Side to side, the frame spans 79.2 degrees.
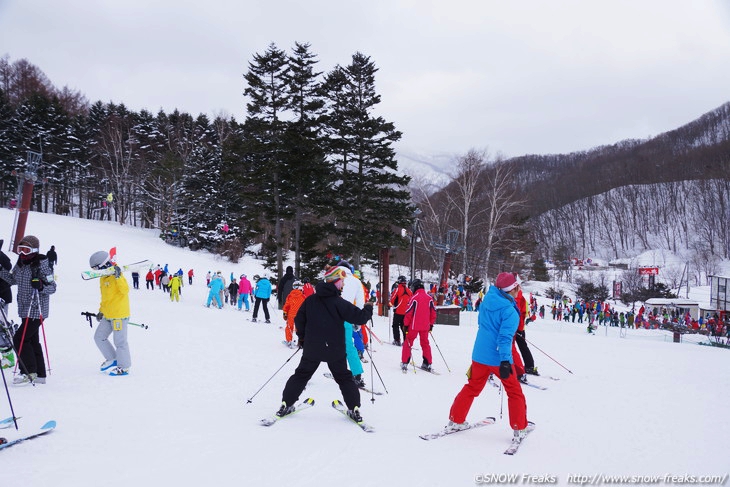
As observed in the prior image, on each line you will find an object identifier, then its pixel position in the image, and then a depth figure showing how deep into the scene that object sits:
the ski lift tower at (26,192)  24.02
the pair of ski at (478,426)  4.30
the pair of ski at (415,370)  8.30
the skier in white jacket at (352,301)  6.19
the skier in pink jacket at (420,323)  8.37
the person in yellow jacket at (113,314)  6.02
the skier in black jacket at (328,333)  4.63
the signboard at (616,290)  61.35
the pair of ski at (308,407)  4.66
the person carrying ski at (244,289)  18.93
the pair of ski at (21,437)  3.64
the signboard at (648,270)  67.10
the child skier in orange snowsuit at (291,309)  9.61
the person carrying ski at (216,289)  19.78
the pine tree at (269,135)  24.83
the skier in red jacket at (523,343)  7.91
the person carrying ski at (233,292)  22.72
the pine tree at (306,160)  24.50
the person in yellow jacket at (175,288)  21.55
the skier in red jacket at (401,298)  10.41
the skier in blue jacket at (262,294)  14.76
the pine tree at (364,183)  24.98
